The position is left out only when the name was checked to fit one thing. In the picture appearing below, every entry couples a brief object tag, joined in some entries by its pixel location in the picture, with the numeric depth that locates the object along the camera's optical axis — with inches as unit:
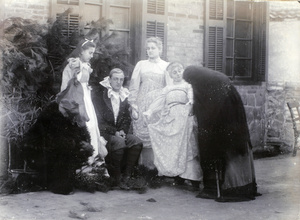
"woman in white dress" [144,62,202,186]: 262.8
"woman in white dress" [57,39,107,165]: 247.0
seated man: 255.8
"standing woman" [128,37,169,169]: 264.7
